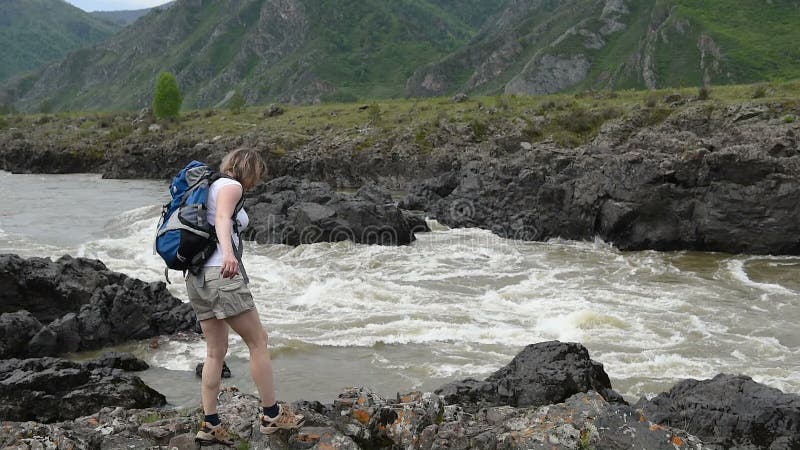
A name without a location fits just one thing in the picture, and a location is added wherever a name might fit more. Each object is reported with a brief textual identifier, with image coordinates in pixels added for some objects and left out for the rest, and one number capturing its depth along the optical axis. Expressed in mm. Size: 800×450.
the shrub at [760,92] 51062
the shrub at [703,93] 53656
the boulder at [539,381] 9719
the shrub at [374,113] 65975
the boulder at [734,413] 7980
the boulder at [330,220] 29188
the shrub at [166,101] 85438
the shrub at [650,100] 53469
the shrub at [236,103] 84688
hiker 6262
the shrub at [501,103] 63641
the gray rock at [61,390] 10523
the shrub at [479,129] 57875
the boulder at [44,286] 16906
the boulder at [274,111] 79638
